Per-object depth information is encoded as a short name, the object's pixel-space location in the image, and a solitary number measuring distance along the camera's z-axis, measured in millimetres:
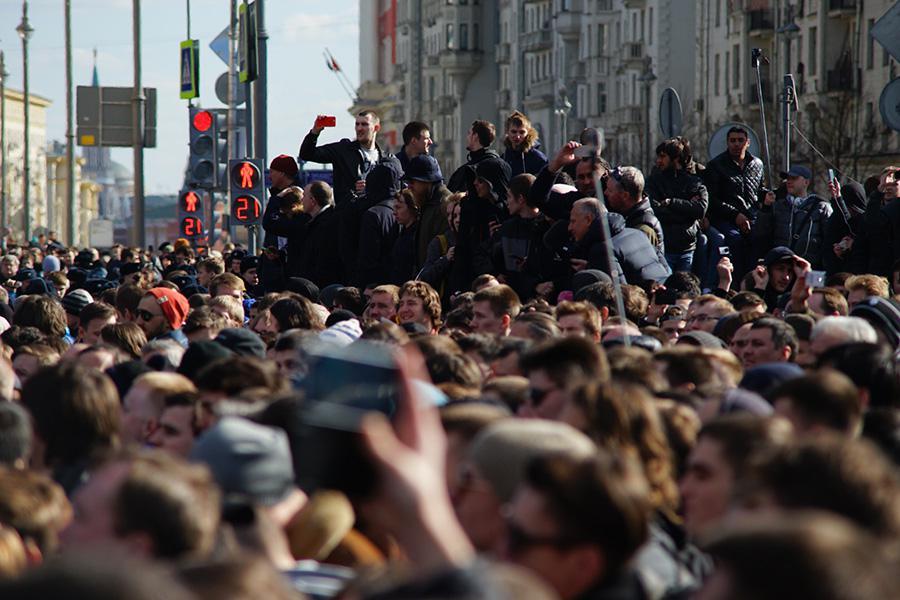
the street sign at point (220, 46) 36250
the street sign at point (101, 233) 95438
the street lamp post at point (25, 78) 68200
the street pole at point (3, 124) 81812
